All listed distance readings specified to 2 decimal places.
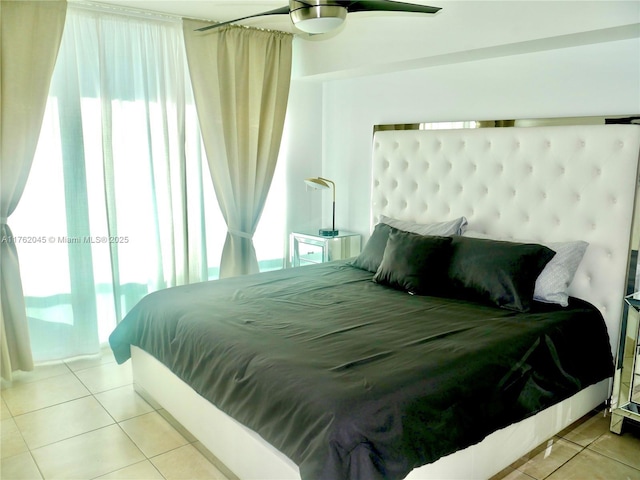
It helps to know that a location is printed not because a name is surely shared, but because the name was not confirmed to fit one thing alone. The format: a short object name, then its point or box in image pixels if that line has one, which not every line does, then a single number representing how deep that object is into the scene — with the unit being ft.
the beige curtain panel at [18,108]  10.24
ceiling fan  6.81
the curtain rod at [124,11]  11.10
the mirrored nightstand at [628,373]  8.49
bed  6.15
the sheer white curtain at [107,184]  11.34
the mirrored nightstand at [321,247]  14.30
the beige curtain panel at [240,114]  13.00
